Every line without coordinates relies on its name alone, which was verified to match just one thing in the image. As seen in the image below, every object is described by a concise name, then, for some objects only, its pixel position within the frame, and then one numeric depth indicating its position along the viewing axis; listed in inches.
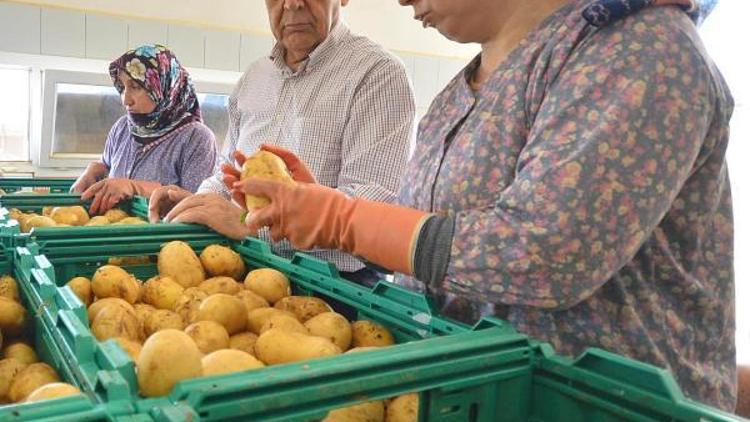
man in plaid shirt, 62.1
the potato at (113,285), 44.5
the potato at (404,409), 29.9
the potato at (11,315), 40.4
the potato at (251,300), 44.6
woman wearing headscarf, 100.0
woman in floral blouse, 29.0
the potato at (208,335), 36.3
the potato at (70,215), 72.5
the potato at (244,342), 39.1
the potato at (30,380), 33.2
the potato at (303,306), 43.3
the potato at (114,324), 38.0
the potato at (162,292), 45.9
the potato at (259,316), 42.1
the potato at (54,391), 25.1
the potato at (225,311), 39.9
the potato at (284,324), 39.3
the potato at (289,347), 34.4
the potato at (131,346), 34.7
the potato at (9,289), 42.9
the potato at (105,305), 40.2
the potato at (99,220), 71.2
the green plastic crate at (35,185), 91.3
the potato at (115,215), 76.8
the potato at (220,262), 51.9
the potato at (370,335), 38.2
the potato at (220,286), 47.3
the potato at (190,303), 41.8
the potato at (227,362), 29.1
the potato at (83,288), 44.9
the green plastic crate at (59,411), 19.3
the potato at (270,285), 46.5
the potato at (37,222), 65.6
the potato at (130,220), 68.7
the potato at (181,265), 49.2
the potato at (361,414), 29.2
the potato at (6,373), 35.6
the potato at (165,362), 25.2
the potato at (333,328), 39.0
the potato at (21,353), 38.1
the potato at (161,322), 39.6
